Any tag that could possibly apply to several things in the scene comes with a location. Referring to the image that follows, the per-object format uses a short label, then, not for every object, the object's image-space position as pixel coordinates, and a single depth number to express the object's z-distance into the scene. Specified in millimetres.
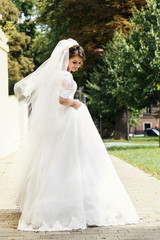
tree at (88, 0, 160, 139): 17047
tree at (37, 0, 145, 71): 24516
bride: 4457
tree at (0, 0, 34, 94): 29422
